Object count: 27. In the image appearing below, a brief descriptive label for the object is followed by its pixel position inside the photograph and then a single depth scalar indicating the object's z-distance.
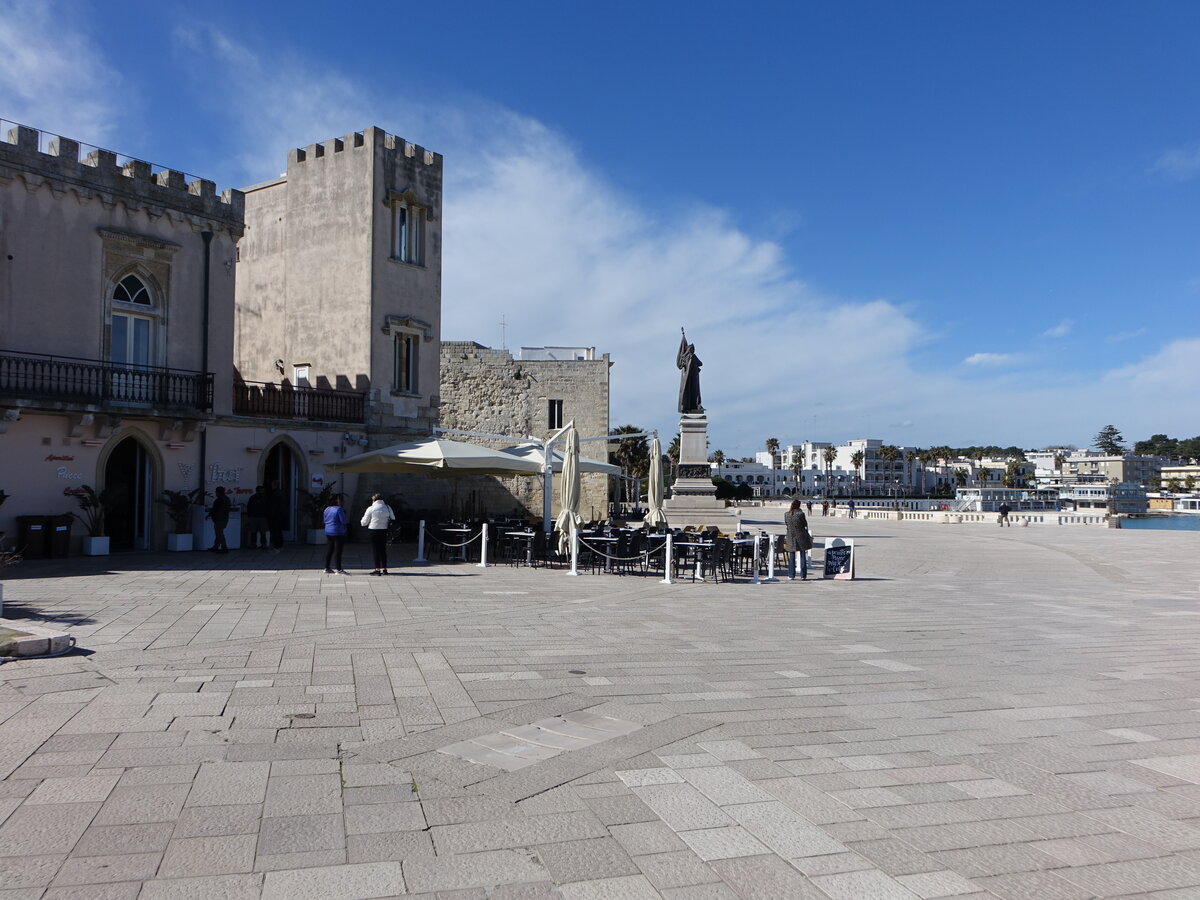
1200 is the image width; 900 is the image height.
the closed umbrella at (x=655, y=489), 20.25
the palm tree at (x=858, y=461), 145.62
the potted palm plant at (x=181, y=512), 18.59
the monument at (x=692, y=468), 25.44
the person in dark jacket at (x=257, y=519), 19.03
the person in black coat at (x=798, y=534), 16.28
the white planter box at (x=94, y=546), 17.06
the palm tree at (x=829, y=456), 125.37
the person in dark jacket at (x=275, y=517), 19.27
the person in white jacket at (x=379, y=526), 14.27
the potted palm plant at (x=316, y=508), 21.48
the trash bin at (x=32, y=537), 16.17
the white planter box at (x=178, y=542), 18.58
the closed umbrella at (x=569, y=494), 16.08
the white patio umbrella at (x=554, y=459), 18.69
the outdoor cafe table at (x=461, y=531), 17.76
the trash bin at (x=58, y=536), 16.47
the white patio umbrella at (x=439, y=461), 17.45
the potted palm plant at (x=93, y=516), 17.09
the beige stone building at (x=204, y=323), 16.95
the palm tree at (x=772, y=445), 131.00
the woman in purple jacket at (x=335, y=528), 14.27
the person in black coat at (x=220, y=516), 18.25
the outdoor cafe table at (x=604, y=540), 16.16
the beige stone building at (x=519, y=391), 36.78
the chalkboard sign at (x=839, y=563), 16.31
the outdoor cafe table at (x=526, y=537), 16.95
